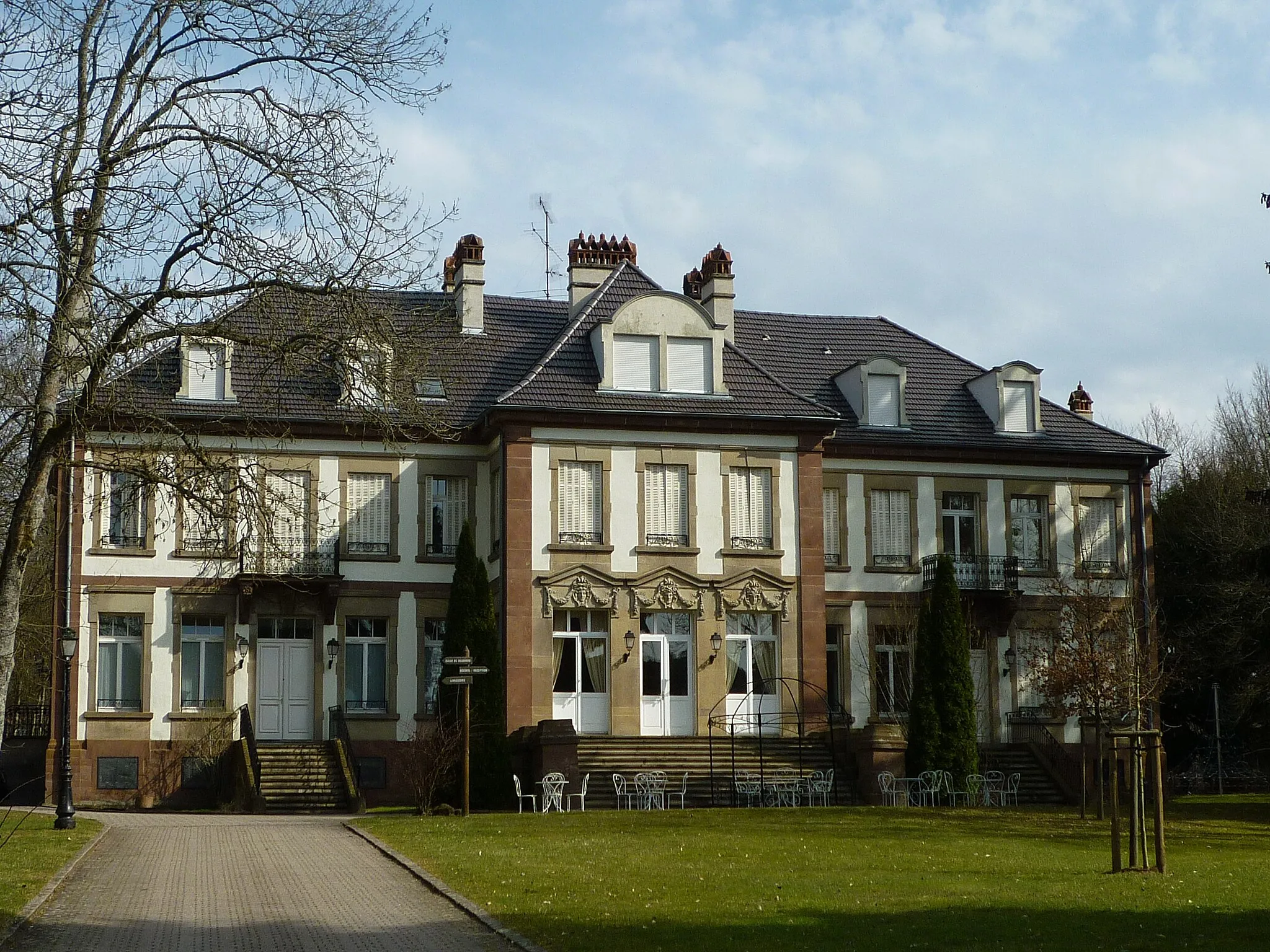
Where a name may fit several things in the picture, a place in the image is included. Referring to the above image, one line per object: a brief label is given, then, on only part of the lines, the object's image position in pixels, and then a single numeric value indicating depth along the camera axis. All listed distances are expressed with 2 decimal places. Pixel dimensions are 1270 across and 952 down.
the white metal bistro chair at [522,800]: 28.94
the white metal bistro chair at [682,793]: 30.47
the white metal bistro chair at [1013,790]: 32.00
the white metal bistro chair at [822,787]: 30.61
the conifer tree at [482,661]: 30.31
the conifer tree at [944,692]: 31.45
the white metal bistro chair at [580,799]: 29.52
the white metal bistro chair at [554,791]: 29.19
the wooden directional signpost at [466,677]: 25.47
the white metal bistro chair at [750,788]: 30.52
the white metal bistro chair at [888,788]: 30.89
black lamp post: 23.25
